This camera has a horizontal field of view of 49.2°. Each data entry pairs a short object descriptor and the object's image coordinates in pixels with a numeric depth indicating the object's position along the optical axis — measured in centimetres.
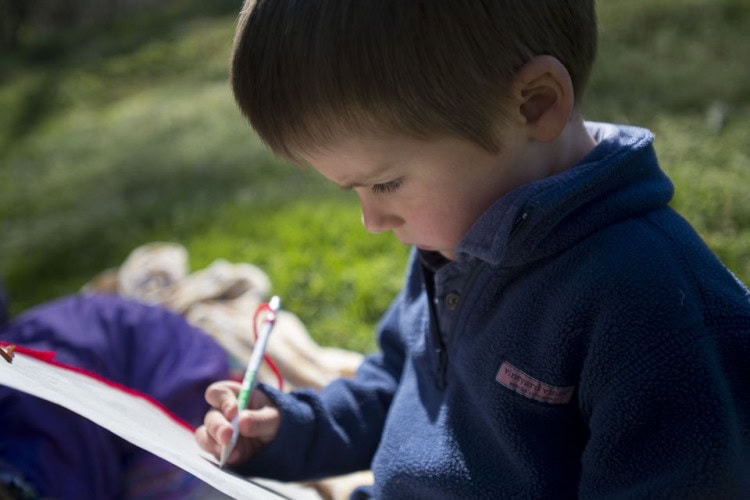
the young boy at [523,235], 76
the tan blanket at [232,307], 171
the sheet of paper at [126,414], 81
